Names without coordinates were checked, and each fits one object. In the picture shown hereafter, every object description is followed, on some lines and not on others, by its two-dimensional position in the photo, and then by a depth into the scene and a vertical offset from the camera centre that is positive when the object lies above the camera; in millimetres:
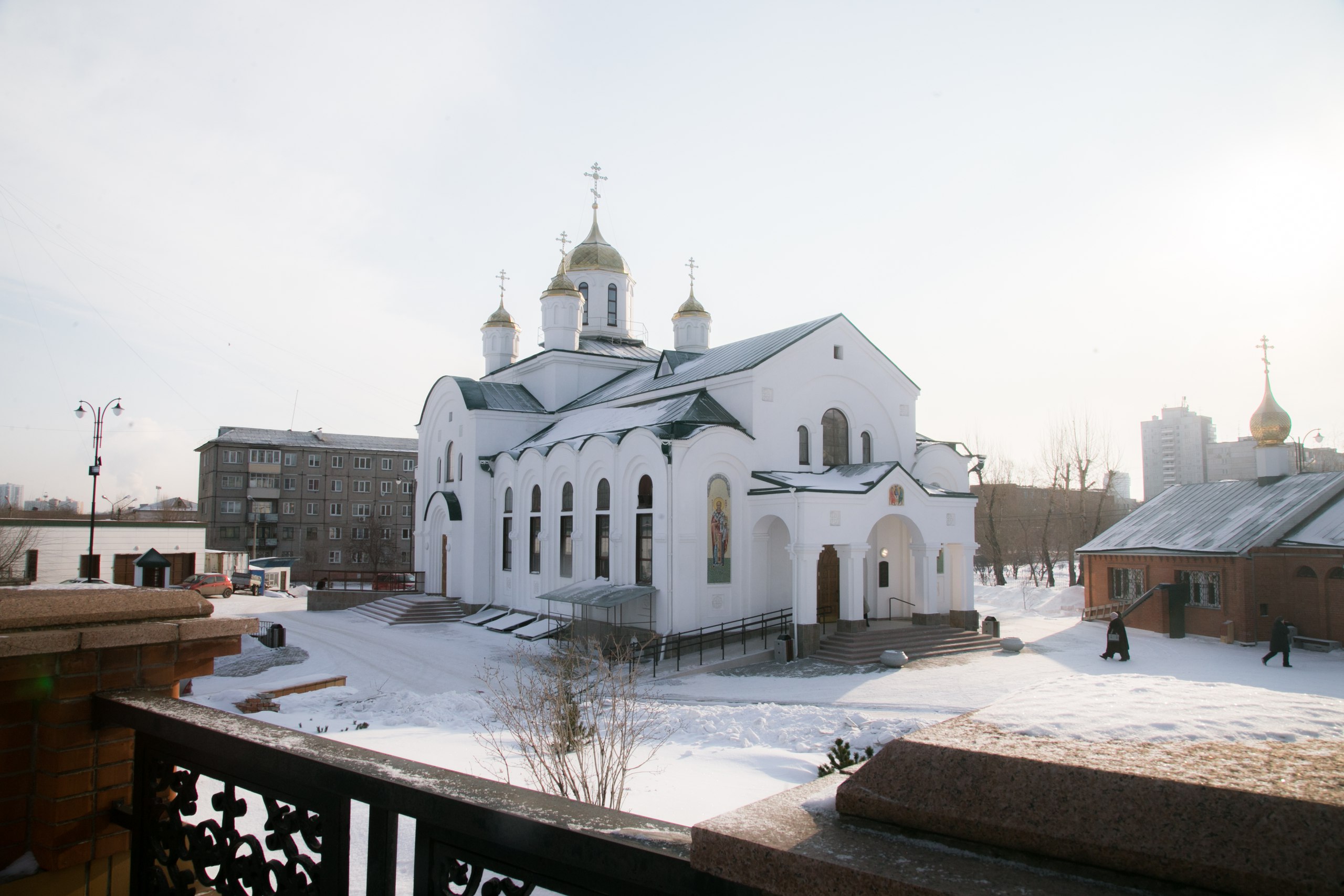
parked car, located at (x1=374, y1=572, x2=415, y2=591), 38188 -3131
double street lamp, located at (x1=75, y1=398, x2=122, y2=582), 24380 +2266
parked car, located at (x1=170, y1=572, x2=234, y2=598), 34500 -2879
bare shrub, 8359 -2469
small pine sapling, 9898 -3008
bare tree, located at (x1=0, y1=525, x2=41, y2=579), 33094 -1380
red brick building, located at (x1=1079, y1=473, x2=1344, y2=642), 20297 -1013
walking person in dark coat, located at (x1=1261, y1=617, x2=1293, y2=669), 18000 -2634
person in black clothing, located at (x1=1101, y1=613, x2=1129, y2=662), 19016 -2800
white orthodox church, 20781 +484
